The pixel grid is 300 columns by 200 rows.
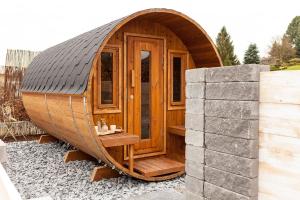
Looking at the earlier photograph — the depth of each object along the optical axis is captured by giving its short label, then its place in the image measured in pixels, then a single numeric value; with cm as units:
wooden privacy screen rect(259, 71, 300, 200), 256
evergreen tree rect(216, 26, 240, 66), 3821
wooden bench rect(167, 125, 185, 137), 696
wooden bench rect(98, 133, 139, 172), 554
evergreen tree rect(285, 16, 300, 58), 4411
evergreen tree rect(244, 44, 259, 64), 3666
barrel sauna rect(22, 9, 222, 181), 582
